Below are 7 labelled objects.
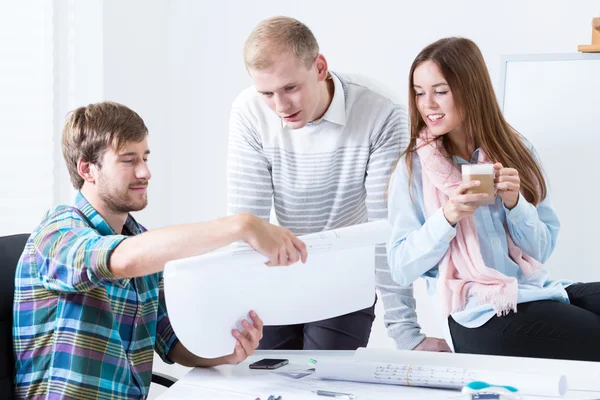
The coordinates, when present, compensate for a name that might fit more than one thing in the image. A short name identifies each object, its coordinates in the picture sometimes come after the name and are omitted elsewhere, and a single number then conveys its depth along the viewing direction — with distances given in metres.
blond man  3.18
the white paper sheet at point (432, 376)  2.45
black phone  2.66
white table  2.47
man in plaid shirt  2.52
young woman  2.96
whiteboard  3.93
